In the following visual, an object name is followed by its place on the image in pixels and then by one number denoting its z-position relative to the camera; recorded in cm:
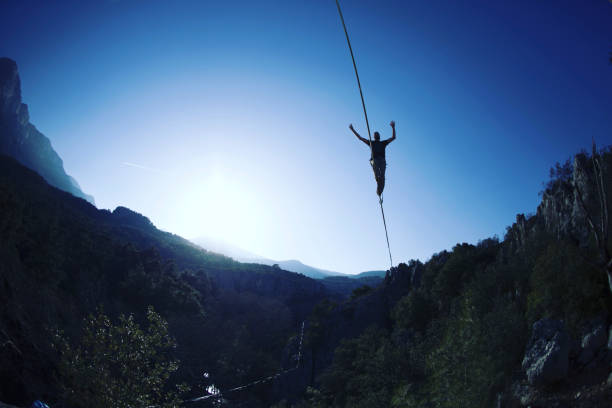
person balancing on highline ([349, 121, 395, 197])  812
